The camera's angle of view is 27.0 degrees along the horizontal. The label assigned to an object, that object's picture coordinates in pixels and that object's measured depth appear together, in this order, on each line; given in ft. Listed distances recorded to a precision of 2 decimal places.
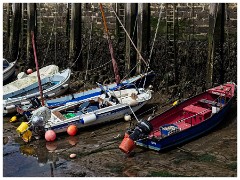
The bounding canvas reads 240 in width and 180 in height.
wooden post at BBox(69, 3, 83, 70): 64.34
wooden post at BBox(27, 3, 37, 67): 70.23
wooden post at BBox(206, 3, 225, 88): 50.55
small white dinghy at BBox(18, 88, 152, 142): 45.06
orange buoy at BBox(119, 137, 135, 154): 39.70
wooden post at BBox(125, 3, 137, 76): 57.93
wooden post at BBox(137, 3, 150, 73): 56.90
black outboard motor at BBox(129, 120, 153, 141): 41.04
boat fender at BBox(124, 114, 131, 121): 48.77
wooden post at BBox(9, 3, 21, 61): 72.95
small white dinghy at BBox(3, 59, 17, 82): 64.59
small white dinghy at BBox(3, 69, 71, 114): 52.65
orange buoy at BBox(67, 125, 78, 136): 45.83
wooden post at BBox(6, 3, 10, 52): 75.51
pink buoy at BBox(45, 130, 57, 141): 44.50
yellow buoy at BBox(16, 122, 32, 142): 44.42
